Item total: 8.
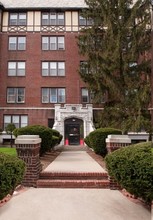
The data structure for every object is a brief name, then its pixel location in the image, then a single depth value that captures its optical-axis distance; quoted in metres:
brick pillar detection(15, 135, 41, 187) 8.02
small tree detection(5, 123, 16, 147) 27.31
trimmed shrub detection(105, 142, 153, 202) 4.95
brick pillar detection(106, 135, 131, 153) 8.50
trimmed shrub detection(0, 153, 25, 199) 4.93
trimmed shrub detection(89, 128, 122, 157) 13.65
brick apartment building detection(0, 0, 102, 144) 30.12
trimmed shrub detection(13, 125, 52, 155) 12.72
